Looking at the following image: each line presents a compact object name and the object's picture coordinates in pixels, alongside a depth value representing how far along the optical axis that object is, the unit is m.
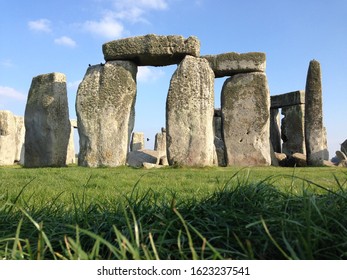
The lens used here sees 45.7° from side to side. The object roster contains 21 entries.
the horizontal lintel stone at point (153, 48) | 11.34
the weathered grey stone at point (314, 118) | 14.75
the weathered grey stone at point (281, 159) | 15.66
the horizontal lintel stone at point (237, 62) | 13.24
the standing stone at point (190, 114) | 10.98
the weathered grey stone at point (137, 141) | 25.92
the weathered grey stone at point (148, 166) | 10.73
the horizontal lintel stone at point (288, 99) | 18.52
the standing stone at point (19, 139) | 21.05
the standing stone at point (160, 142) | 22.87
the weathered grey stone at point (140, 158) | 17.15
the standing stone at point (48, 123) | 13.38
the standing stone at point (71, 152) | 19.88
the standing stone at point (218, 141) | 16.39
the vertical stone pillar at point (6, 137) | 18.42
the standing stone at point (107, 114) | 11.62
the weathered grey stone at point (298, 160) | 15.23
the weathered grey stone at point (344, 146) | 18.77
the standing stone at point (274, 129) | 20.36
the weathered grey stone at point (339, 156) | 16.38
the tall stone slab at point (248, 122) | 13.03
